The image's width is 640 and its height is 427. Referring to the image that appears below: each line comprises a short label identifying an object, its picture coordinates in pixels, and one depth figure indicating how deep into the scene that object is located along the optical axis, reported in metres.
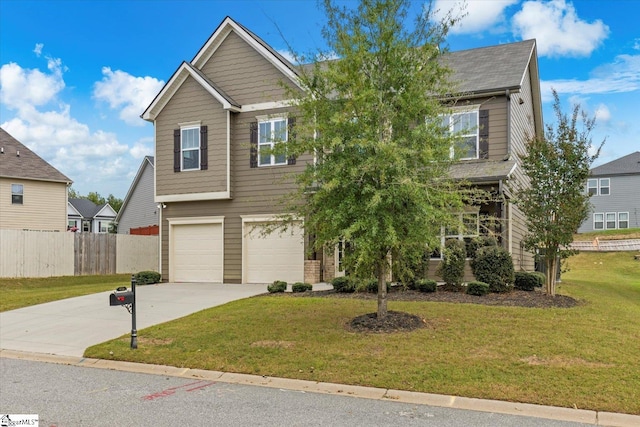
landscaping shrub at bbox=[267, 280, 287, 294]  14.12
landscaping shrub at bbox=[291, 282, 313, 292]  14.00
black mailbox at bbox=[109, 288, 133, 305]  8.12
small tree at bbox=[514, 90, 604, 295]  11.42
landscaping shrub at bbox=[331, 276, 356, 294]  13.27
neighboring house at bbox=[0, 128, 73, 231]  28.09
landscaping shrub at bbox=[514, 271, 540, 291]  13.01
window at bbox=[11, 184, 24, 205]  28.36
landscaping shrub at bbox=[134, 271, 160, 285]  18.03
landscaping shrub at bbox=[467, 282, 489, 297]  12.16
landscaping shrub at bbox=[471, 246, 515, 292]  12.52
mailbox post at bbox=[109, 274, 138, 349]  8.13
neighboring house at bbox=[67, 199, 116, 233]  49.28
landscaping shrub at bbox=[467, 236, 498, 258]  13.81
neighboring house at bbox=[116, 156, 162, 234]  38.03
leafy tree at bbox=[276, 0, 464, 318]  7.86
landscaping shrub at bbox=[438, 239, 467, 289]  13.23
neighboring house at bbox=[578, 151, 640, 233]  37.94
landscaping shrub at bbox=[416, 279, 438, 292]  12.79
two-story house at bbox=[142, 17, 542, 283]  17.08
